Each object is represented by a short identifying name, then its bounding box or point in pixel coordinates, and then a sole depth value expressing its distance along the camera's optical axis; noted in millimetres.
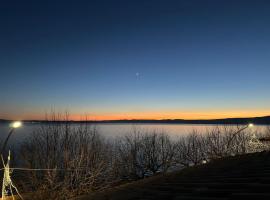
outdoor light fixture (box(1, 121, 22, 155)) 4870
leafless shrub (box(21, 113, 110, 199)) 10174
